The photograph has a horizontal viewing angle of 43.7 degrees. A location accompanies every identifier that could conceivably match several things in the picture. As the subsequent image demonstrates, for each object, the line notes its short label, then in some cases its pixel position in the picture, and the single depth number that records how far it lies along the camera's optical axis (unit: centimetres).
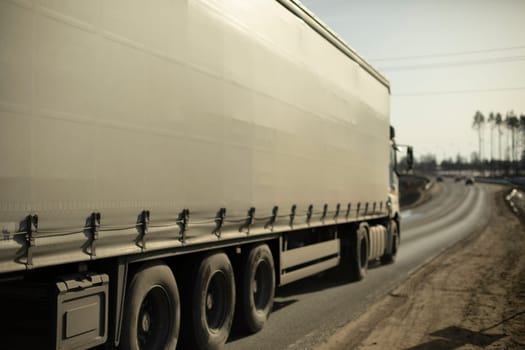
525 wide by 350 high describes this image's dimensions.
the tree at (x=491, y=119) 17389
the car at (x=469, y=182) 10718
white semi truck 473
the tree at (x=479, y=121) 18362
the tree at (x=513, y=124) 15985
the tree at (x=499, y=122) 17062
